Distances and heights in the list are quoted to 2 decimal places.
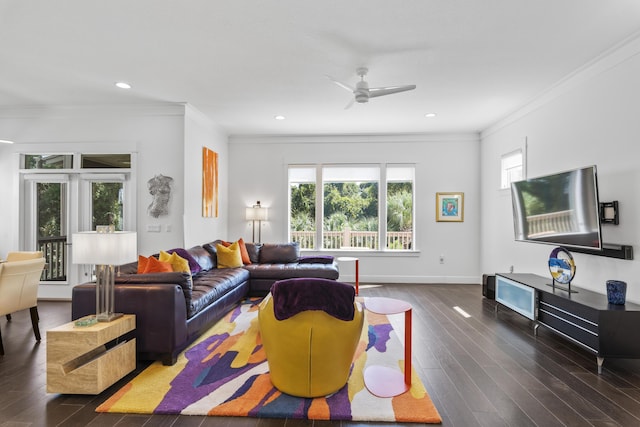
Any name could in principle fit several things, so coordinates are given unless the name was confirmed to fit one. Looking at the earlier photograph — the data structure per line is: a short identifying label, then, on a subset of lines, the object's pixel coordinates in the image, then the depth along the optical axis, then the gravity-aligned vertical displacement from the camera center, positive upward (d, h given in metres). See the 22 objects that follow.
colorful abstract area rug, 2.23 -1.30
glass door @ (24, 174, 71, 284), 5.22 -0.05
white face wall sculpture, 5.03 +0.35
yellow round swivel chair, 2.32 -0.79
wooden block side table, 2.42 -1.06
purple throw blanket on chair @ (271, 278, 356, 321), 2.33 -0.57
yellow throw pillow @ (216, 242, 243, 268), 5.28 -0.65
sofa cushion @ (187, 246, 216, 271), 4.73 -0.59
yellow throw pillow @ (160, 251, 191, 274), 3.86 -0.51
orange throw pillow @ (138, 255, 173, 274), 3.42 -0.50
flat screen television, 3.32 +0.08
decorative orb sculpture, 3.54 -0.54
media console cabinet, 2.83 -0.96
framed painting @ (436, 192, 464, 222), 6.61 +0.19
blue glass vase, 2.97 -0.68
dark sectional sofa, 2.88 -0.82
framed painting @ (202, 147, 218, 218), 5.66 +0.61
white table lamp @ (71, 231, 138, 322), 2.65 -0.27
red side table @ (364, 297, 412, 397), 2.52 -1.30
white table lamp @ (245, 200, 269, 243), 6.53 +0.08
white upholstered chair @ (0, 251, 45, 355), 3.36 -0.72
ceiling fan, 3.52 +1.34
